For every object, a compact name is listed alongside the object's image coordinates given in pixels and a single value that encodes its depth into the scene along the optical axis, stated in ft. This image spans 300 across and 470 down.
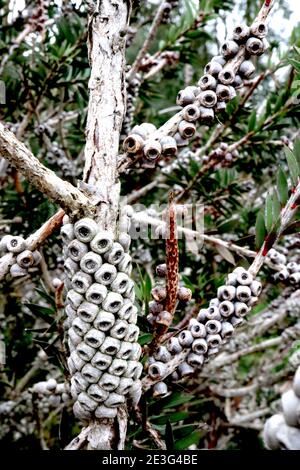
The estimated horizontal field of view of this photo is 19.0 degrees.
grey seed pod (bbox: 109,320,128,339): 0.91
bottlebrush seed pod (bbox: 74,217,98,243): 0.90
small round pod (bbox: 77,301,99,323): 0.90
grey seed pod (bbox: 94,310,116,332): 0.90
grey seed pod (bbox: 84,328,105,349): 0.90
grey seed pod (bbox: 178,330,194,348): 1.00
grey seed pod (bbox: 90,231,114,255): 0.90
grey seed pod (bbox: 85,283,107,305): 0.90
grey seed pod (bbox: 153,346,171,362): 1.02
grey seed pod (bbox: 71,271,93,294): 0.90
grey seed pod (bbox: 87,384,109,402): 0.92
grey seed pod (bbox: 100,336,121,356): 0.91
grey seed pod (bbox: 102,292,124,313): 0.90
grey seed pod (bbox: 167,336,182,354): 1.02
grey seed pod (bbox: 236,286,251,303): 1.01
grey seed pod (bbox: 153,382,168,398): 1.02
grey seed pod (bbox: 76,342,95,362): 0.91
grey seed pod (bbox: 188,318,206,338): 1.00
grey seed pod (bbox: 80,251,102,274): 0.90
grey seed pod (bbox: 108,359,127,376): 0.92
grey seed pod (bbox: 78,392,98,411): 0.93
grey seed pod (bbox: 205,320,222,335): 1.00
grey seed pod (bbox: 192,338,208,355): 0.99
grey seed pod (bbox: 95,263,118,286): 0.90
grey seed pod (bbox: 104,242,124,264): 0.91
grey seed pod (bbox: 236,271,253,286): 1.02
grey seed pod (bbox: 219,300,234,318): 1.01
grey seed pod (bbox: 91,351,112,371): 0.91
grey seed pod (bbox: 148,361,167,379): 1.00
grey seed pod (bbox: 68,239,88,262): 0.91
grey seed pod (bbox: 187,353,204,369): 1.00
